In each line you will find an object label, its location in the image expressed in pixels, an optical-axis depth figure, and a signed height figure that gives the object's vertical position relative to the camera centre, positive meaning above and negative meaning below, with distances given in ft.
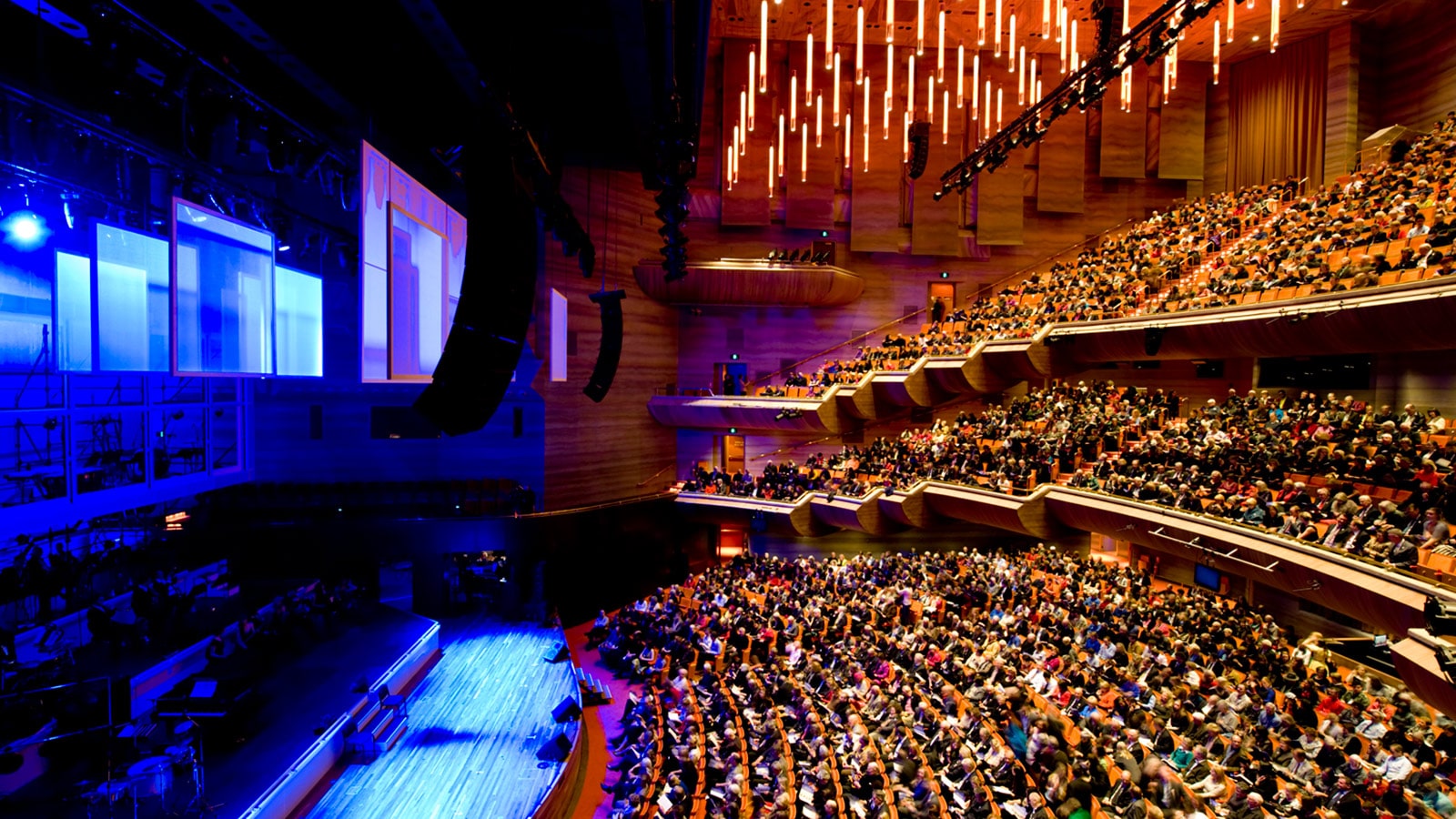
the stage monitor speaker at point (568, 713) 26.76 -10.98
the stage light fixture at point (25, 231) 23.84 +4.88
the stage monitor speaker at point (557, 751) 24.40 -11.21
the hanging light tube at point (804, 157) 50.57 +15.86
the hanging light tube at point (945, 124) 53.26 +18.72
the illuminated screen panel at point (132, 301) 21.21 +2.52
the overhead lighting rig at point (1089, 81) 21.29 +10.59
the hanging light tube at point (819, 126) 50.80 +17.92
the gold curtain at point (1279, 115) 47.29 +17.94
